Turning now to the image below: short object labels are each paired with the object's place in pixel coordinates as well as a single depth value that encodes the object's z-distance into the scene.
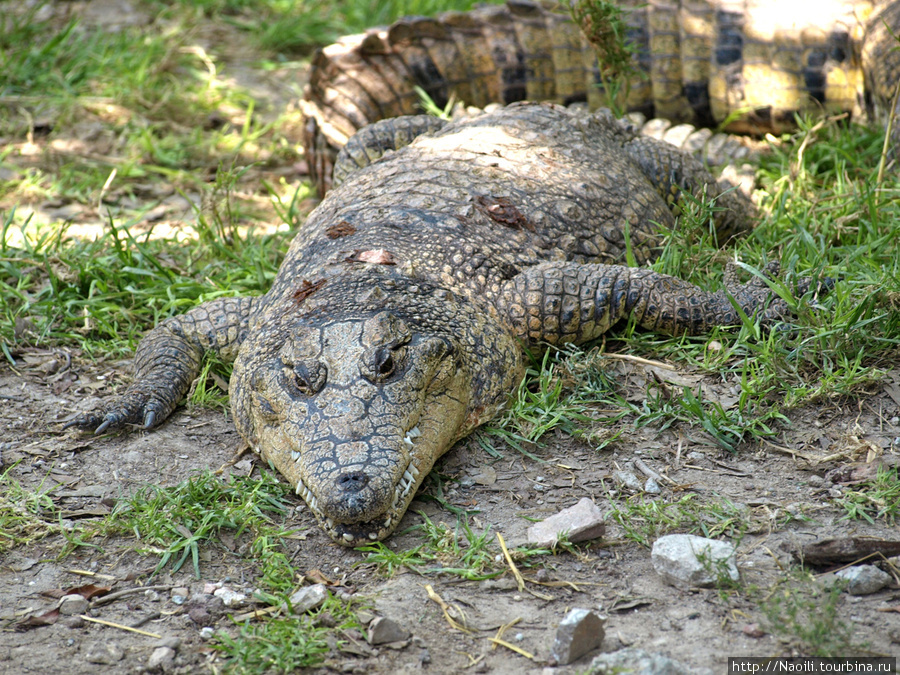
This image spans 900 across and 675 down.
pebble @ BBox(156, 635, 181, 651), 4.92
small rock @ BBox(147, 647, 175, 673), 4.77
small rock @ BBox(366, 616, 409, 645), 4.83
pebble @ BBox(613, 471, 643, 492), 6.11
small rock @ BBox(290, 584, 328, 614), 5.13
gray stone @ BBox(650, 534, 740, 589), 4.99
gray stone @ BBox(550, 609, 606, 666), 4.50
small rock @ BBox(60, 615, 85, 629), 5.18
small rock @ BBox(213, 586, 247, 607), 5.27
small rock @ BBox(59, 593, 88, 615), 5.29
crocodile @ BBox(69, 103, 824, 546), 5.93
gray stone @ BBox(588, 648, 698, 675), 4.25
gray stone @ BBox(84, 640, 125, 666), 4.87
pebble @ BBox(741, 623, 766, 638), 4.54
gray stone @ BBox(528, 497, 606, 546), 5.49
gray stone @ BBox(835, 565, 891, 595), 4.79
